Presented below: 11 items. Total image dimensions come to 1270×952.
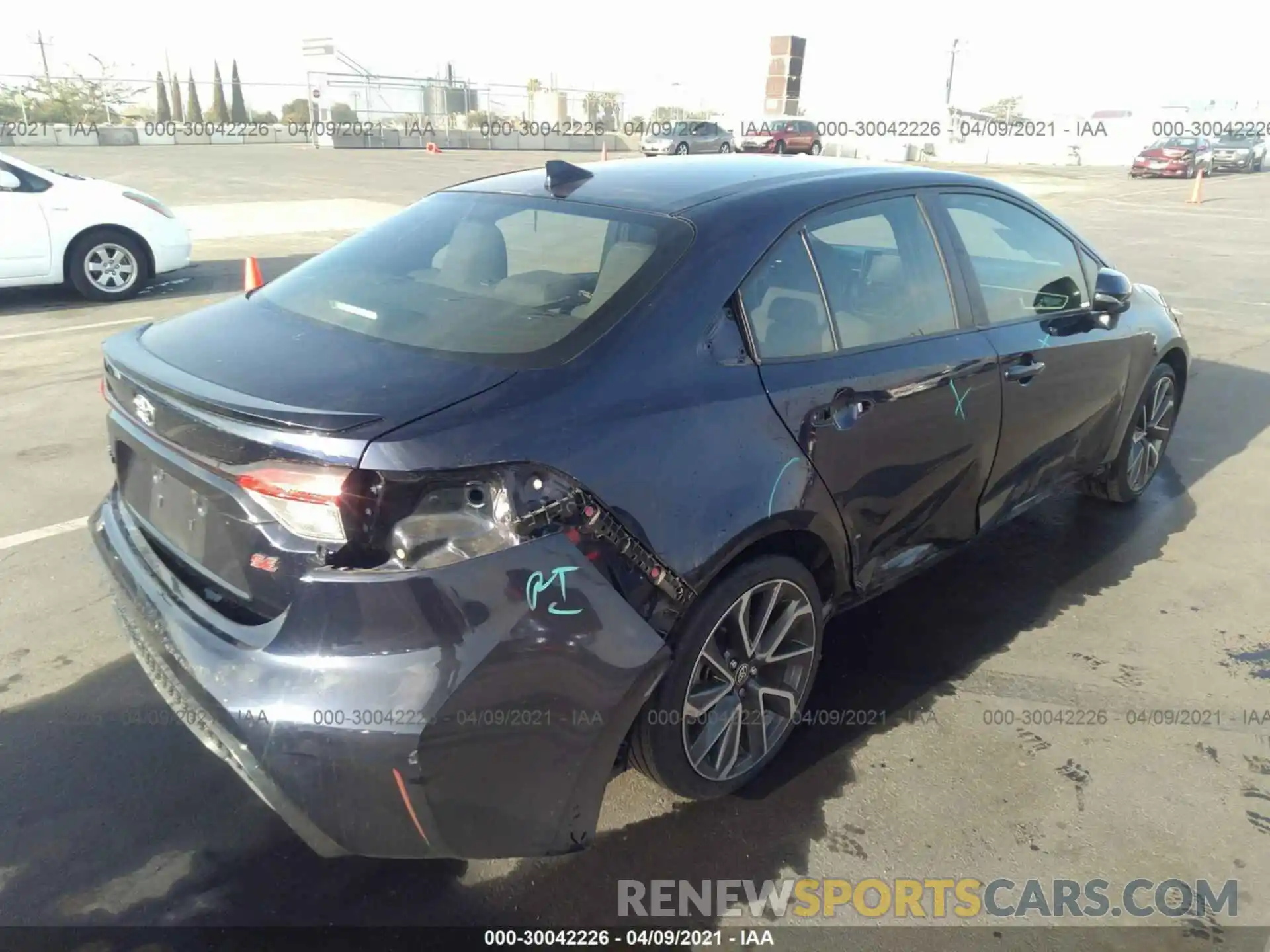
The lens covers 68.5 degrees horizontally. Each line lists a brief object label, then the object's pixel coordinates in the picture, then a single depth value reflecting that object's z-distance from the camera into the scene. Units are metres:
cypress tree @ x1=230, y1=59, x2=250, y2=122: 49.62
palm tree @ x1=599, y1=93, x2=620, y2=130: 55.16
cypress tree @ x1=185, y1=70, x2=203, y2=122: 50.76
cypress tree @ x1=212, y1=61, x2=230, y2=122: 49.54
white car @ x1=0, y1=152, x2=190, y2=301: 8.56
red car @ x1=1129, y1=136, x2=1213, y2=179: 33.06
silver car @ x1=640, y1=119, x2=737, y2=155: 38.19
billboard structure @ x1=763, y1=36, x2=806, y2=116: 56.69
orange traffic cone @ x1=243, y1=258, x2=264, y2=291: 6.17
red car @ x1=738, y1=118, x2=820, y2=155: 39.69
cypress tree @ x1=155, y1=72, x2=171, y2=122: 49.22
